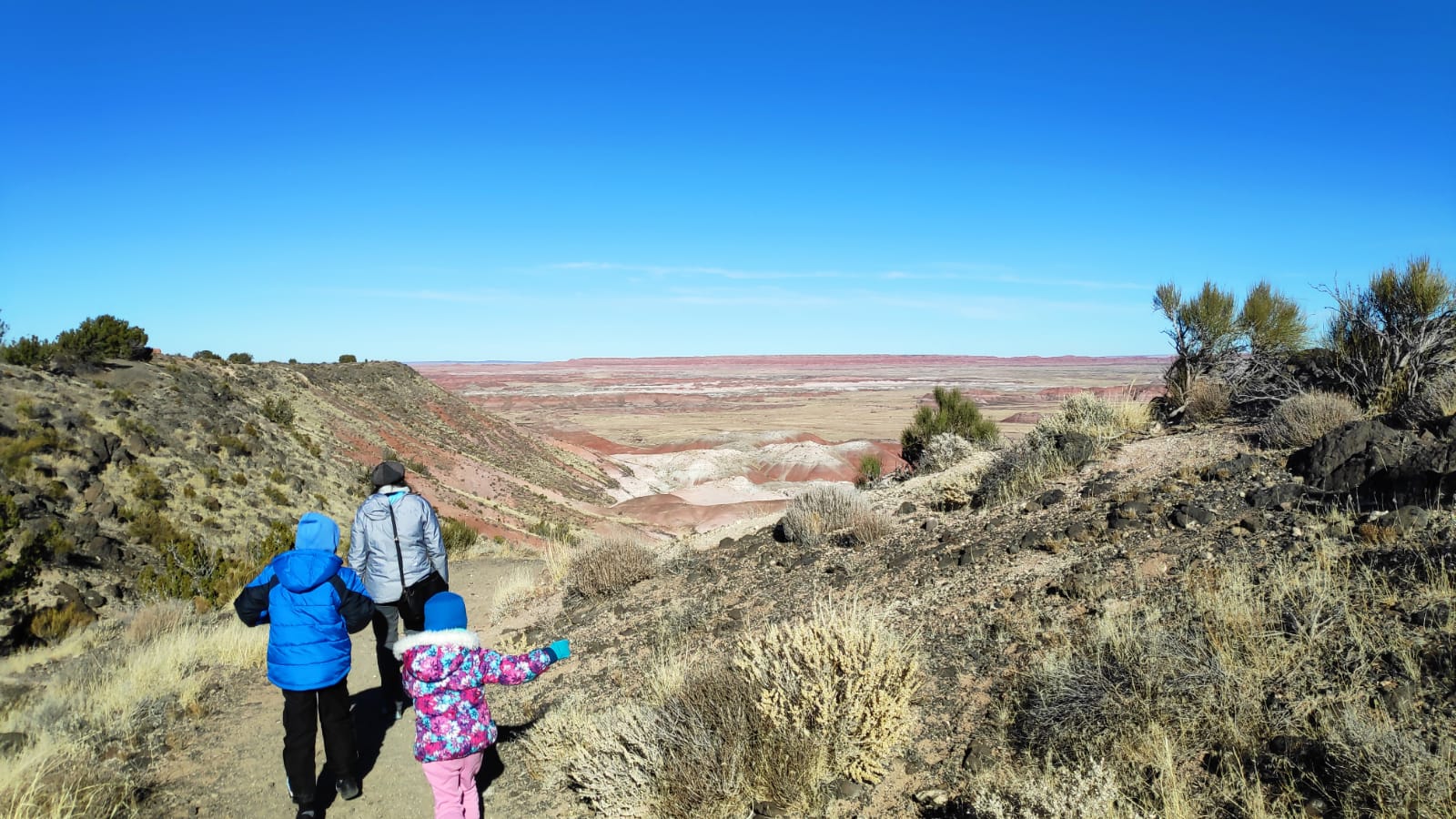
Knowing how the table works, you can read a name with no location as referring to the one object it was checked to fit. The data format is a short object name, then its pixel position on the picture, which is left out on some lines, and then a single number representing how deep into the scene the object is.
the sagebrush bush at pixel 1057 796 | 3.02
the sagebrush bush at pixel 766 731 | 3.98
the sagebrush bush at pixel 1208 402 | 10.64
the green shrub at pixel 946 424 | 22.77
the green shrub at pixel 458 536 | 16.57
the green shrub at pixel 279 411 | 28.00
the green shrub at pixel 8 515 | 11.88
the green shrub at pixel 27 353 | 21.80
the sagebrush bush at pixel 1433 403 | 7.31
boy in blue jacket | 4.05
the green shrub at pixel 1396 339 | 8.98
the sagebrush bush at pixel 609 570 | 9.31
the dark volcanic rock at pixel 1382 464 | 5.57
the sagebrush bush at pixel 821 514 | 9.27
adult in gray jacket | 5.20
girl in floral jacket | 3.64
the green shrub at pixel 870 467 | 23.41
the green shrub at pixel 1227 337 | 11.85
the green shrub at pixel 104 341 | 22.86
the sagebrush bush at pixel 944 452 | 13.52
